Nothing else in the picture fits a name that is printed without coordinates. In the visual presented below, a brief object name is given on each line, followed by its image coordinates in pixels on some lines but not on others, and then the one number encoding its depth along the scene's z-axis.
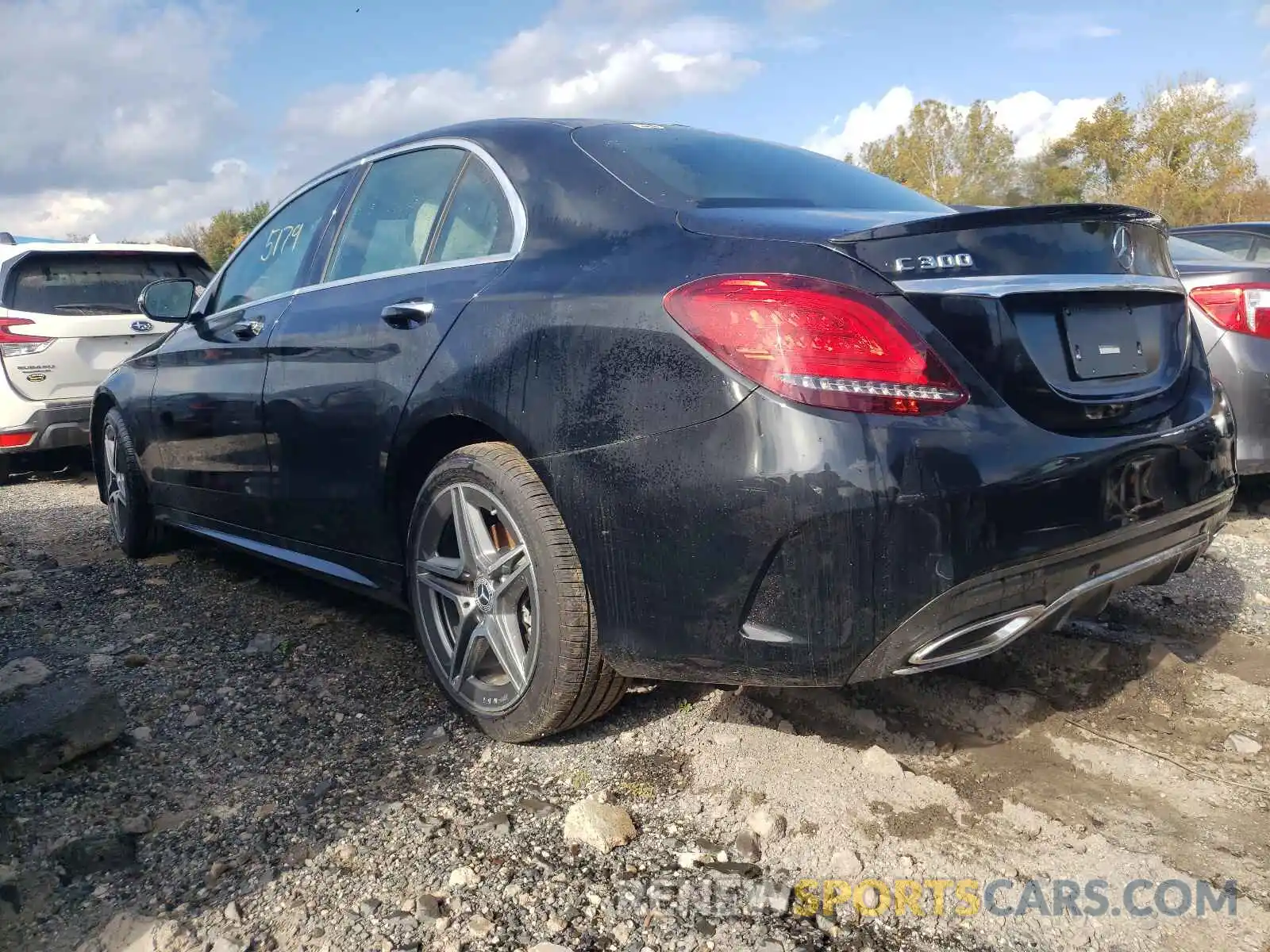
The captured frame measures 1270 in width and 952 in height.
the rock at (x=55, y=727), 2.52
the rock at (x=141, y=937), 1.84
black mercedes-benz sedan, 1.90
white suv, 6.73
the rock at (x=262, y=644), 3.41
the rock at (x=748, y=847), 2.07
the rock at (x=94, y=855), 2.11
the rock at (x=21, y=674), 3.09
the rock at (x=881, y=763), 2.34
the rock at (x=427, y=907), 1.92
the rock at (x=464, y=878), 2.01
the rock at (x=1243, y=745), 2.46
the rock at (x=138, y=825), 2.26
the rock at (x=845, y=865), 1.99
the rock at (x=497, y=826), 2.21
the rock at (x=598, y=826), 2.13
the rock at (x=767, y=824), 2.13
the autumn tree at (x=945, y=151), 46.88
